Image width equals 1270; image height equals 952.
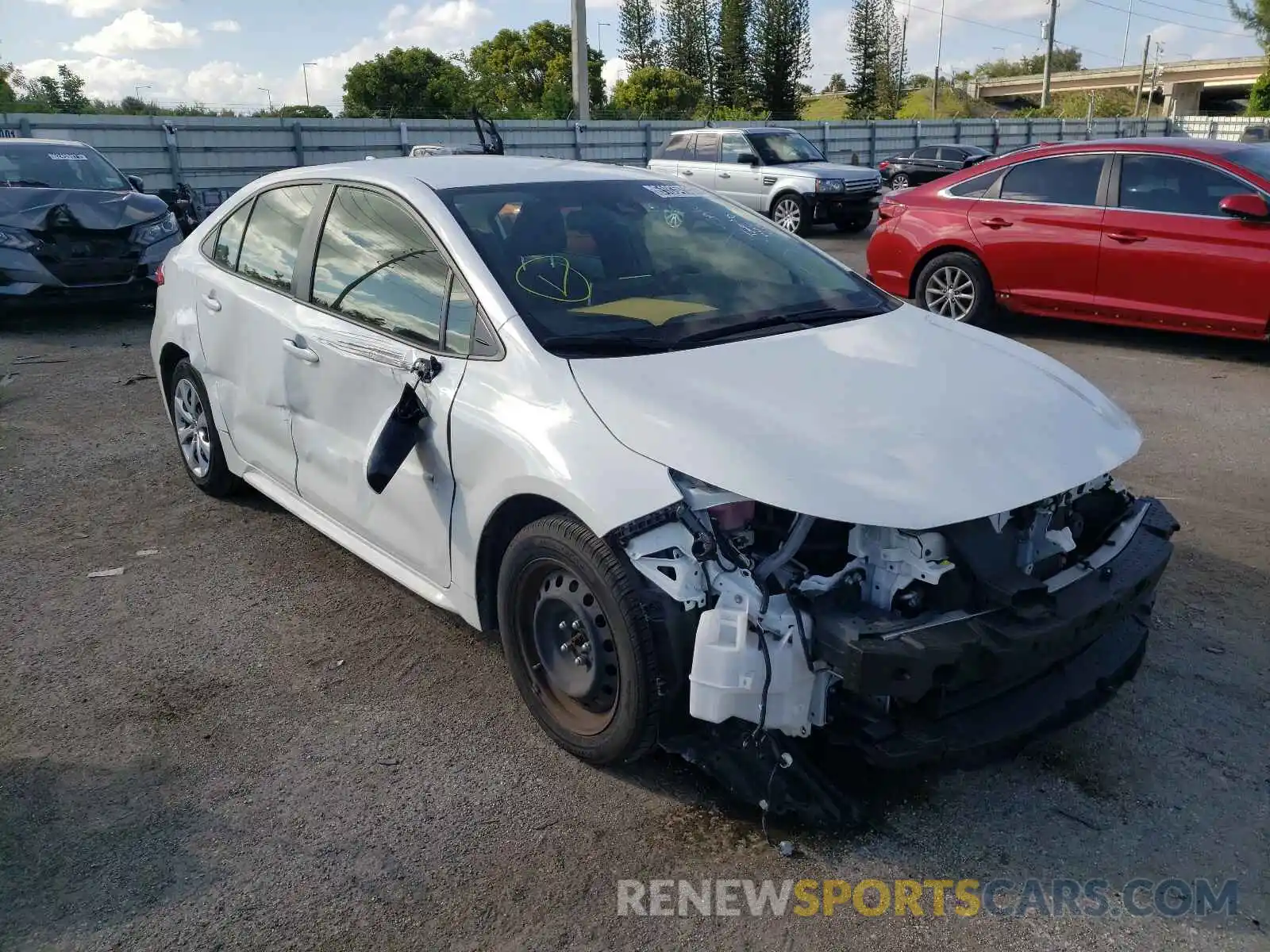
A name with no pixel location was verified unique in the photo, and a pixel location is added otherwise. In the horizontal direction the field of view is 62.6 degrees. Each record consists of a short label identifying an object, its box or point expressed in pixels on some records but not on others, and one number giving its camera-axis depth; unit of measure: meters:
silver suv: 16.84
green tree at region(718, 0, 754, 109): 62.61
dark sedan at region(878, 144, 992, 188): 24.88
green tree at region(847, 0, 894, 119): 62.12
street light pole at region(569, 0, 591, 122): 26.48
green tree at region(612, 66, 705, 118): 52.25
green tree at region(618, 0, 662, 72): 70.88
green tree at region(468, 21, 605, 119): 62.25
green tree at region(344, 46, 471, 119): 48.88
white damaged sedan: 2.72
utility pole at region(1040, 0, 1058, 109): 64.56
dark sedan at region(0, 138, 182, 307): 9.61
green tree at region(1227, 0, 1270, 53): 64.31
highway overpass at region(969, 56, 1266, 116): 79.19
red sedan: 7.50
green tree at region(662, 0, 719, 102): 66.69
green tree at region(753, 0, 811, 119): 59.22
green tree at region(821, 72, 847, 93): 69.11
